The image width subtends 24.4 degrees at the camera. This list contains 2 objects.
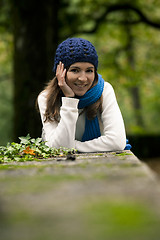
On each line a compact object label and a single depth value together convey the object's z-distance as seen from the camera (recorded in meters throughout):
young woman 3.61
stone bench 1.04
